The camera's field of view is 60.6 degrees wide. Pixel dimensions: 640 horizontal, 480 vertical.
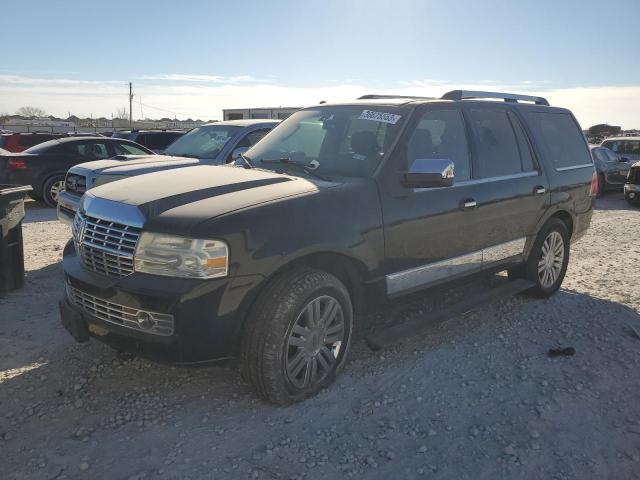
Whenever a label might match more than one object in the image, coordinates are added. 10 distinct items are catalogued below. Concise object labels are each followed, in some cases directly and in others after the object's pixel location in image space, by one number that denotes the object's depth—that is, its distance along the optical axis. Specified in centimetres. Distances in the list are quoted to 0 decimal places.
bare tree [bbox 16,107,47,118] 10581
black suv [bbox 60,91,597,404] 304
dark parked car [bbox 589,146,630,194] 1573
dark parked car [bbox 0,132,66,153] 1605
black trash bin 534
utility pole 6591
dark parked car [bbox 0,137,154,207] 1173
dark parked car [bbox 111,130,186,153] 1561
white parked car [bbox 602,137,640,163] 1742
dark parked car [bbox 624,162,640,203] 1378
